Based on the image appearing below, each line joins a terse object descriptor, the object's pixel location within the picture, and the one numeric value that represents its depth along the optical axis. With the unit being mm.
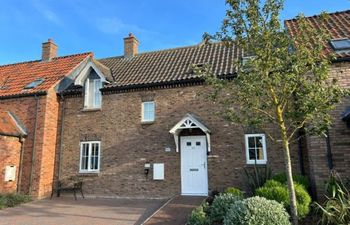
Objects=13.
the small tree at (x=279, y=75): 6520
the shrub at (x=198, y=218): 7965
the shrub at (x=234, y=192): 9532
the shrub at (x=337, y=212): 6555
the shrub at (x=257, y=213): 6500
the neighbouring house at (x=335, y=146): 9648
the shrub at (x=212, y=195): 9753
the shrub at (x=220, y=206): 8164
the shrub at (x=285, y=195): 7848
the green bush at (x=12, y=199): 11992
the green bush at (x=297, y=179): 10033
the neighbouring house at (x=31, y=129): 13945
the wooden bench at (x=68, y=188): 14269
